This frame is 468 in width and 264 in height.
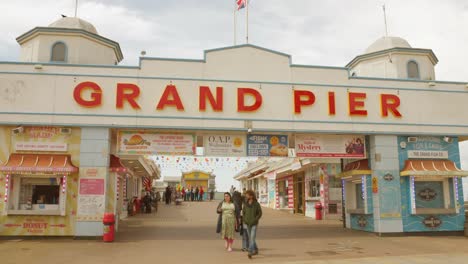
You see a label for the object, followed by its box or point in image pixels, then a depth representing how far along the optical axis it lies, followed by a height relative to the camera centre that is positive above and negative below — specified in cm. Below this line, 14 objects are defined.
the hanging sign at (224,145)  1567 +158
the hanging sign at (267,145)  1584 +159
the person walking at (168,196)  3941 -72
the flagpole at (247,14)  1788 +729
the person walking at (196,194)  4553 -64
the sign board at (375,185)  1576 +9
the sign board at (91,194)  1412 -18
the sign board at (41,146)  1432 +143
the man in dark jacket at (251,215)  1101 -71
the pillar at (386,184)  1559 +12
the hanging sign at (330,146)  1609 +156
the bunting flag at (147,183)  4353 +58
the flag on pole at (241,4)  1792 +776
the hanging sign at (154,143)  1516 +162
